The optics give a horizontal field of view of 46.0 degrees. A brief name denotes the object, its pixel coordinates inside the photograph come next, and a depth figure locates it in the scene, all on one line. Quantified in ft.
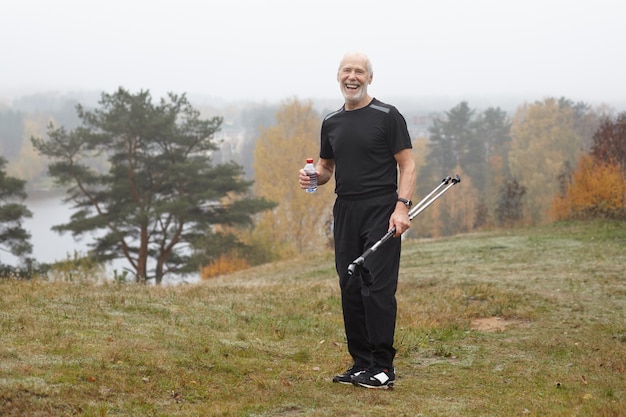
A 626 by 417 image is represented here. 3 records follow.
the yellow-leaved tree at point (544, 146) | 206.28
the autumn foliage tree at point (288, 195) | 161.27
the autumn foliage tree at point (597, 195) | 87.30
